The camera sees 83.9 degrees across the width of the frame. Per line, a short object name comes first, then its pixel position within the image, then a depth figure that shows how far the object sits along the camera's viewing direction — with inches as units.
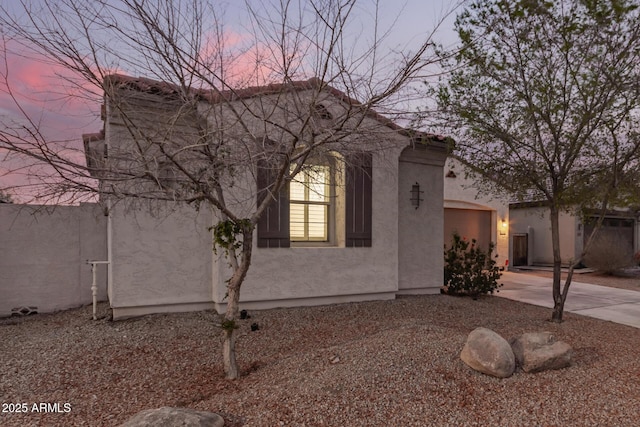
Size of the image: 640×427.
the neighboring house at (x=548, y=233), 638.1
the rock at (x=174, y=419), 106.7
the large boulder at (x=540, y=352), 150.3
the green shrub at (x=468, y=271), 339.0
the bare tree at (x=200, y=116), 132.4
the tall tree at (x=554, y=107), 215.9
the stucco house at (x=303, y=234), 193.3
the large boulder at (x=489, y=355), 143.5
